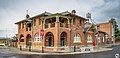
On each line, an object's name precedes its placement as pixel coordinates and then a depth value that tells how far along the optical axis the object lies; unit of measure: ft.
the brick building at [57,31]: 49.65
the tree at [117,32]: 117.72
